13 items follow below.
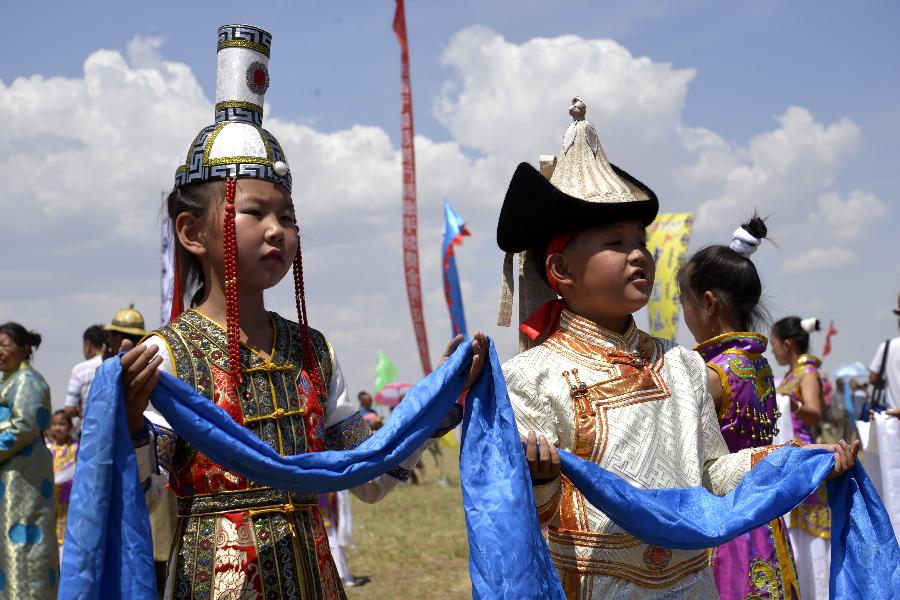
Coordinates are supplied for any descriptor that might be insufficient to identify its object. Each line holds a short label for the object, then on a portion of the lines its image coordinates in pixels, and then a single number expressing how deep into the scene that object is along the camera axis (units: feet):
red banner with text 57.57
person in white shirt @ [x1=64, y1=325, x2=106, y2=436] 29.99
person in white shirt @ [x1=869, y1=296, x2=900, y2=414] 25.62
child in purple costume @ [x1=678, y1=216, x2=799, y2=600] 13.50
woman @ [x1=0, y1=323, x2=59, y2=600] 18.63
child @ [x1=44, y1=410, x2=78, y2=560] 25.61
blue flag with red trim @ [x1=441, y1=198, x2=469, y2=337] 54.03
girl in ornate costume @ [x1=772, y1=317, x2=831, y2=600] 21.84
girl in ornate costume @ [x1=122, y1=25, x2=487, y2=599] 8.50
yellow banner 23.12
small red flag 77.97
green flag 126.31
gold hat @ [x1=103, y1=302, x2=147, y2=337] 26.68
